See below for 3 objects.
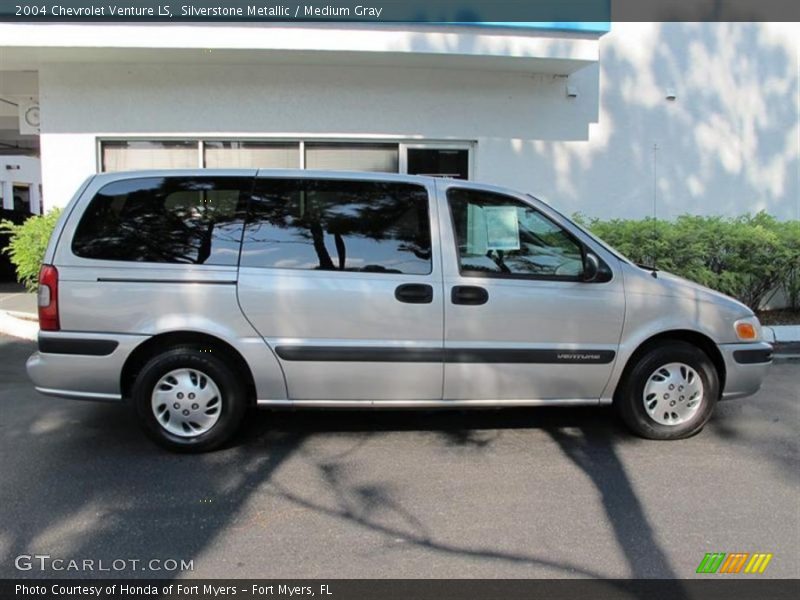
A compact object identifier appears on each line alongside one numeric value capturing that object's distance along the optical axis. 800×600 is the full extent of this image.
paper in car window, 4.41
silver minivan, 4.15
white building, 8.42
